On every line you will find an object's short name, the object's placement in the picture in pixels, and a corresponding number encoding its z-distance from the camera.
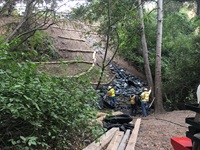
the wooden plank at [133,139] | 5.07
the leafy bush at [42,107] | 2.73
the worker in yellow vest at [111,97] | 13.97
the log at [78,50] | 18.69
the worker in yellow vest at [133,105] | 13.12
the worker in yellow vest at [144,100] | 12.66
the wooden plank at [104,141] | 4.25
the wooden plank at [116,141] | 4.80
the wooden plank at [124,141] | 4.97
